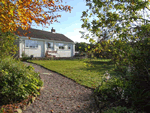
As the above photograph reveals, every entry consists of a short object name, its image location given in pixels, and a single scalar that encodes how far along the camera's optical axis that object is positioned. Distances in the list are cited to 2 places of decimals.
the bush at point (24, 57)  16.84
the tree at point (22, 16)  4.74
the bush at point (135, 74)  3.22
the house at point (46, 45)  20.08
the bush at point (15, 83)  3.96
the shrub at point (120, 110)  2.72
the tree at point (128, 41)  3.31
